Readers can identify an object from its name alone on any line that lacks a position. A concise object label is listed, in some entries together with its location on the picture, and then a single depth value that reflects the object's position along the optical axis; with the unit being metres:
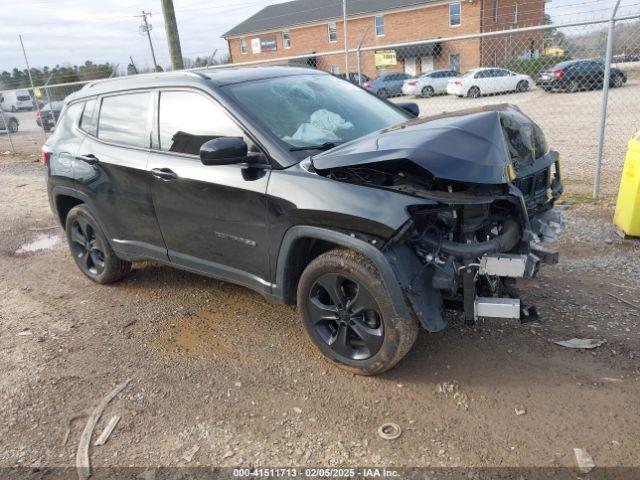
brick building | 32.26
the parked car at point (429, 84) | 23.46
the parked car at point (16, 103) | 21.03
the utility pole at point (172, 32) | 9.55
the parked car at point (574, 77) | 11.98
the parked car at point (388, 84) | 25.25
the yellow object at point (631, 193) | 4.62
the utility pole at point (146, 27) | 47.06
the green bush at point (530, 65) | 11.36
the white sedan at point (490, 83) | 13.34
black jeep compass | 2.78
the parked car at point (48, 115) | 14.32
